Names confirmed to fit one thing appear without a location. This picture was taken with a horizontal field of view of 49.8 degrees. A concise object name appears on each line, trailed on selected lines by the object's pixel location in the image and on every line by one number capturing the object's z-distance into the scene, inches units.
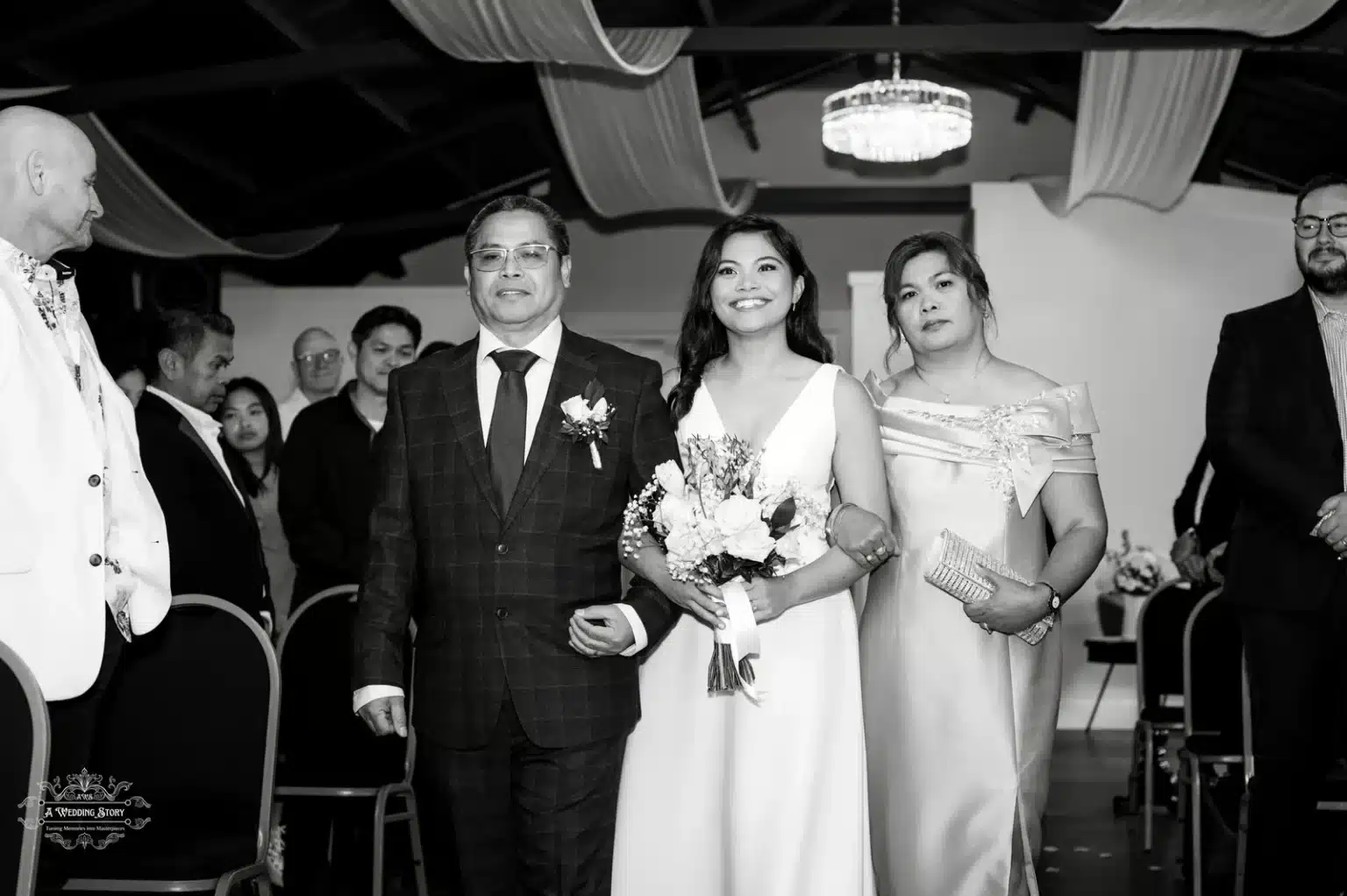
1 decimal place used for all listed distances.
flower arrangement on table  318.3
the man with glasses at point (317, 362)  247.4
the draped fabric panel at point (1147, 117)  324.2
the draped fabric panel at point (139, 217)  342.3
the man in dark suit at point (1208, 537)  185.5
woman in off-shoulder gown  122.8
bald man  95.7
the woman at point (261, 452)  239.0
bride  111.3
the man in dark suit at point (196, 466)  156.6
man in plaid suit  100.7
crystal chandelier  376.2
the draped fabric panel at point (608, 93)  247.9
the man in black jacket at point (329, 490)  205.2
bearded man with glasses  133.6
